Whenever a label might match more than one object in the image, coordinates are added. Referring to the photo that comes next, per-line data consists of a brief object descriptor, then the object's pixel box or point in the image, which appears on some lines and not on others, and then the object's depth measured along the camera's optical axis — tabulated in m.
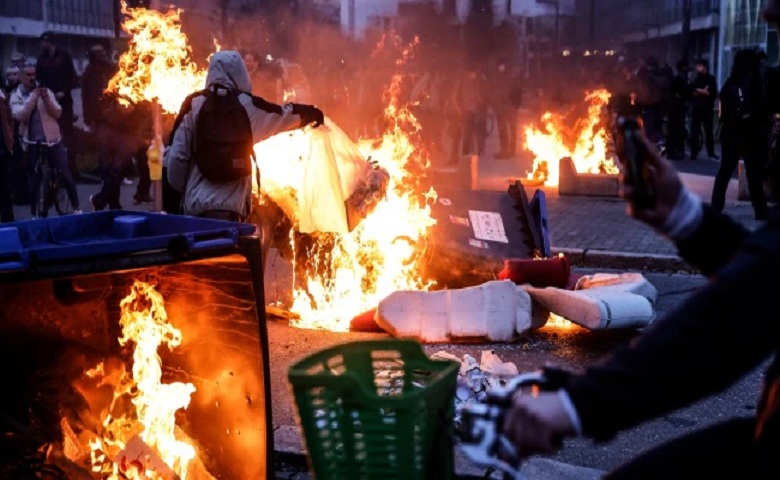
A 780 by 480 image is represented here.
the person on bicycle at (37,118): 12.05
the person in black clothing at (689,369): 2.01
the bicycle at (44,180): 12.26
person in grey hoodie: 6.08
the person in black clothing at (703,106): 20.16
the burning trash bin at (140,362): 4.05
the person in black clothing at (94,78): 14.17
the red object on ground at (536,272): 7.20
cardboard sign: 7.88
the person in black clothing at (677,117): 20.17
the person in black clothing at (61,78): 14.64
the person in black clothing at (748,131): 11.59
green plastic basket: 2.44
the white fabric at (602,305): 6.55
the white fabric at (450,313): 6.75
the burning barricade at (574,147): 15.91
